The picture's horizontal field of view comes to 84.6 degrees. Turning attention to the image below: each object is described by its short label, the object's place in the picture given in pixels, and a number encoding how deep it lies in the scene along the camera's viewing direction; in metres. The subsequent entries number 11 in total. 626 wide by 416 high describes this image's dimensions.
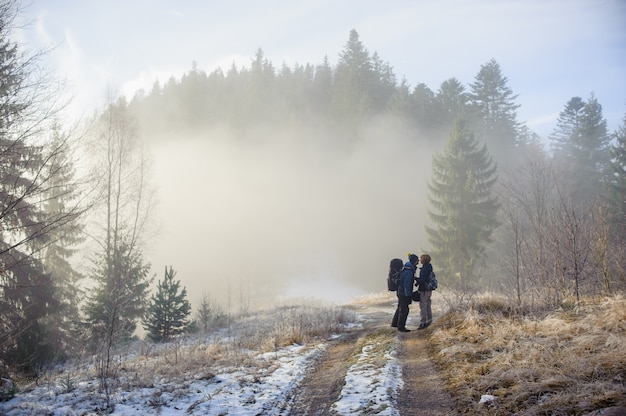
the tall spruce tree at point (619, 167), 29.39
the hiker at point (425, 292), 9.80
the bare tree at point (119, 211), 14.78
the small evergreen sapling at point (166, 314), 14.91
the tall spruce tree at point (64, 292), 15.00
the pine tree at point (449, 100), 56.28
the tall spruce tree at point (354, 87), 59.16
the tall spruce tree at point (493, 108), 52.44
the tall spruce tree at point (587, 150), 39.88
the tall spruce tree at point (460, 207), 28.48
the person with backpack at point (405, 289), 9.73
